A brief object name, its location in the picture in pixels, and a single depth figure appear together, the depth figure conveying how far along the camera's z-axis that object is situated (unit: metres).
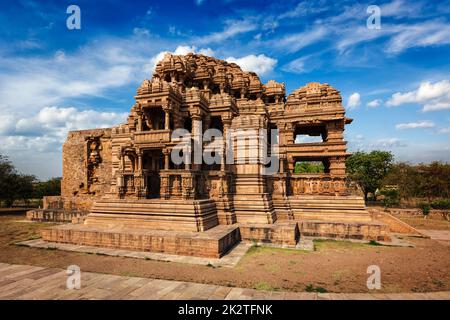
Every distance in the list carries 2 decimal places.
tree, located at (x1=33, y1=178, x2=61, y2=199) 43.56
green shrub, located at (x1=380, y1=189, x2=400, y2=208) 31.27
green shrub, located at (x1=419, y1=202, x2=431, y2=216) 24.11
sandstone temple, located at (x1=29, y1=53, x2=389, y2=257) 12.04
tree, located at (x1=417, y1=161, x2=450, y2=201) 33.19
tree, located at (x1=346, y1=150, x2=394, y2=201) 37.64
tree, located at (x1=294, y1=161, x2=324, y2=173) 67.59
